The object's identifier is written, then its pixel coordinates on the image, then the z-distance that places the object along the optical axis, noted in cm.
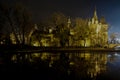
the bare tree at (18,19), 6769
